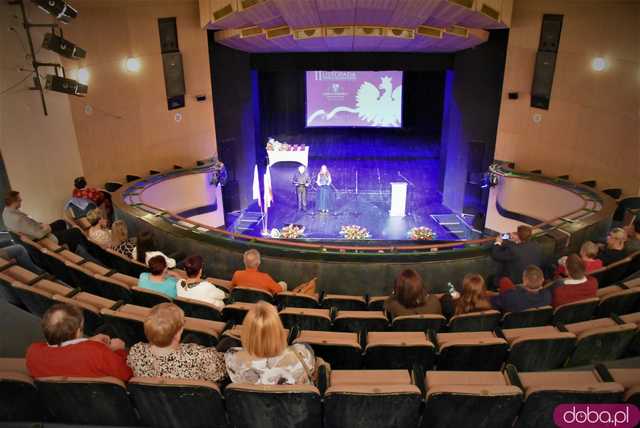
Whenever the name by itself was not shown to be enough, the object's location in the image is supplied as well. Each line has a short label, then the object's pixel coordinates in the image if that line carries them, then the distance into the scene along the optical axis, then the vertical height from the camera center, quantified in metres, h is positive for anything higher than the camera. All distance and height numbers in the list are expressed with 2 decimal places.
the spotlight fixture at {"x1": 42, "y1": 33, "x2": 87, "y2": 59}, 5.86 +0.40
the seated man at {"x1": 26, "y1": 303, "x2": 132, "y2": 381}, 2.28 -1.30
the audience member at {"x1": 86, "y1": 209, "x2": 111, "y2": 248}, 5.15 -1.66
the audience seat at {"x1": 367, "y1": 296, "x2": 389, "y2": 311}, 3.96 -1.86
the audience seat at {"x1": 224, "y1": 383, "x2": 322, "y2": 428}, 2.16 -1.51
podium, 9.93 -2.54
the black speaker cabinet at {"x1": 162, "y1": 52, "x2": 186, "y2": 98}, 9.16 +0.09
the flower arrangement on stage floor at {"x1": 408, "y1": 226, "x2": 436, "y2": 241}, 8.77 -2.89
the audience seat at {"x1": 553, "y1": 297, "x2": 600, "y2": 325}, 3.38 -1.66
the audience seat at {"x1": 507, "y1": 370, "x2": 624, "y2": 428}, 2.16 -1.46
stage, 9.63 -2.81
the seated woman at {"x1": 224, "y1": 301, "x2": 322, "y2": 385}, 2.13 -1.29
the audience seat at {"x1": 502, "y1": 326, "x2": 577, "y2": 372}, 2.82 -1.62
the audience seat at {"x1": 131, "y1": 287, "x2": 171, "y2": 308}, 3.42 -1.57
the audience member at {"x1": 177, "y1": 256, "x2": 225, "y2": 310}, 3.50 -1.53
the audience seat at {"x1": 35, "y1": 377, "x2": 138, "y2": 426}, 2.23 -1.54
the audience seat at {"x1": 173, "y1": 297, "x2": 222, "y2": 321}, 3.37 -1.63
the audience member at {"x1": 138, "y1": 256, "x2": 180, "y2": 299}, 3.51 -1.49
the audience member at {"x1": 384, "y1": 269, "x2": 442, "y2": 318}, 3.30 -1.55
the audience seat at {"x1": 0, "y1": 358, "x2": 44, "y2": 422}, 2.25 -1.52
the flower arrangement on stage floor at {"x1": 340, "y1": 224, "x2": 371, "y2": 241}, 8.73 -2.87
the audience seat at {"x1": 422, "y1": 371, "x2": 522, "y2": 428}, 2.18 -1.51
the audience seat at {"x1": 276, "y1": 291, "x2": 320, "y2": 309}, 3.82 -1.77
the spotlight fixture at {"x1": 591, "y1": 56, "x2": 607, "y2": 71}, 8.02 +0.22
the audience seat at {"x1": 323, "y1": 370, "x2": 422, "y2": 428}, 2.17 -1.50
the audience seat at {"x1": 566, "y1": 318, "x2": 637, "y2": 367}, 2.88 -1.62
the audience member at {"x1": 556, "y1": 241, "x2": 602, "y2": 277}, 4.21 -1.66
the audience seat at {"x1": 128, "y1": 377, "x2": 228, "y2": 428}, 2.20 -1.52
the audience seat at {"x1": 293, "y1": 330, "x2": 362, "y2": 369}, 2.75 -1.58
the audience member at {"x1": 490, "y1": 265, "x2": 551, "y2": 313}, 3.48 -1.57
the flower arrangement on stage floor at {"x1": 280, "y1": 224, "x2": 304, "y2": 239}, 8.99 -2.92
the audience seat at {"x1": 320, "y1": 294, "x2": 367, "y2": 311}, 3.96 -1.85
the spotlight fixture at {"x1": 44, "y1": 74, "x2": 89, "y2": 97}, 6.08 -0.09
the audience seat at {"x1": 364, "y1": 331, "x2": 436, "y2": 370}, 2.75 -1.60
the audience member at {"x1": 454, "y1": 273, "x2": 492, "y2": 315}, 3.38 -1.55
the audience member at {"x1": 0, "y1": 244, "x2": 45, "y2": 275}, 4.19 -1.59
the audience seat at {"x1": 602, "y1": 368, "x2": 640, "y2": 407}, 2.15 -1.51
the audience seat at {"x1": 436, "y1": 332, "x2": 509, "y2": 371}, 2.77 -1.62
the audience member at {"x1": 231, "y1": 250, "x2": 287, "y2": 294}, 3.95 -1.64
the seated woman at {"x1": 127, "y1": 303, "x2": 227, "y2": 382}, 2.25 -1.33
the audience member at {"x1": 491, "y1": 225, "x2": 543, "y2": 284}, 4.57 -1.69
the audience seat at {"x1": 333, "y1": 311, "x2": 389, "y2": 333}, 3.32 -1.69
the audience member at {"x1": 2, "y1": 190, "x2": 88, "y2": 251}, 4.86 -1.46
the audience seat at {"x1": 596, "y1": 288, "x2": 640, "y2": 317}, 3.54 -1.68
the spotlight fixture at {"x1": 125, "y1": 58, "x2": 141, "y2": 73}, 8.46 +0.25
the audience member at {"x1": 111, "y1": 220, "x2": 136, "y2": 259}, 4.93 -1.68
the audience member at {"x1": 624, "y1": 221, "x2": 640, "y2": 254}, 4.68 -1.62
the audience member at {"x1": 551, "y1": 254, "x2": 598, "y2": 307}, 3.57 -1.55
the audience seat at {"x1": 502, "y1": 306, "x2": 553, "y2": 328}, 3.38 -1.71
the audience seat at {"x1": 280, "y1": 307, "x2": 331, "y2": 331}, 3.27 -1.65
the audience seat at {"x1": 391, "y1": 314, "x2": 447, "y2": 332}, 3.22 -1.64
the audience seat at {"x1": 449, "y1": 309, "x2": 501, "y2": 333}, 3.29 -1.69
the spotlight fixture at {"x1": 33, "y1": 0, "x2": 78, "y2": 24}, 5.37 +0.81
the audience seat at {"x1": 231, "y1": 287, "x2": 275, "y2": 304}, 3.79 -1.71
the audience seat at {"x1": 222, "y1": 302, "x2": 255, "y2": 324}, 3.33 -1.63
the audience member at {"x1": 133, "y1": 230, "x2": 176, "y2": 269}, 4.62 -1.62
